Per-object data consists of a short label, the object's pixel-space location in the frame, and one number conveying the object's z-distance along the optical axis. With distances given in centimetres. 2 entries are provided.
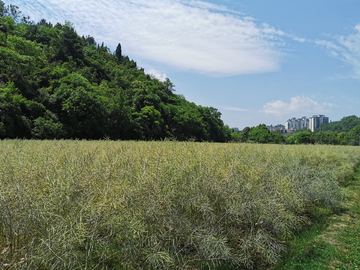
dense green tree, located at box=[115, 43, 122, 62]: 9236
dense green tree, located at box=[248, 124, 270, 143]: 8950
